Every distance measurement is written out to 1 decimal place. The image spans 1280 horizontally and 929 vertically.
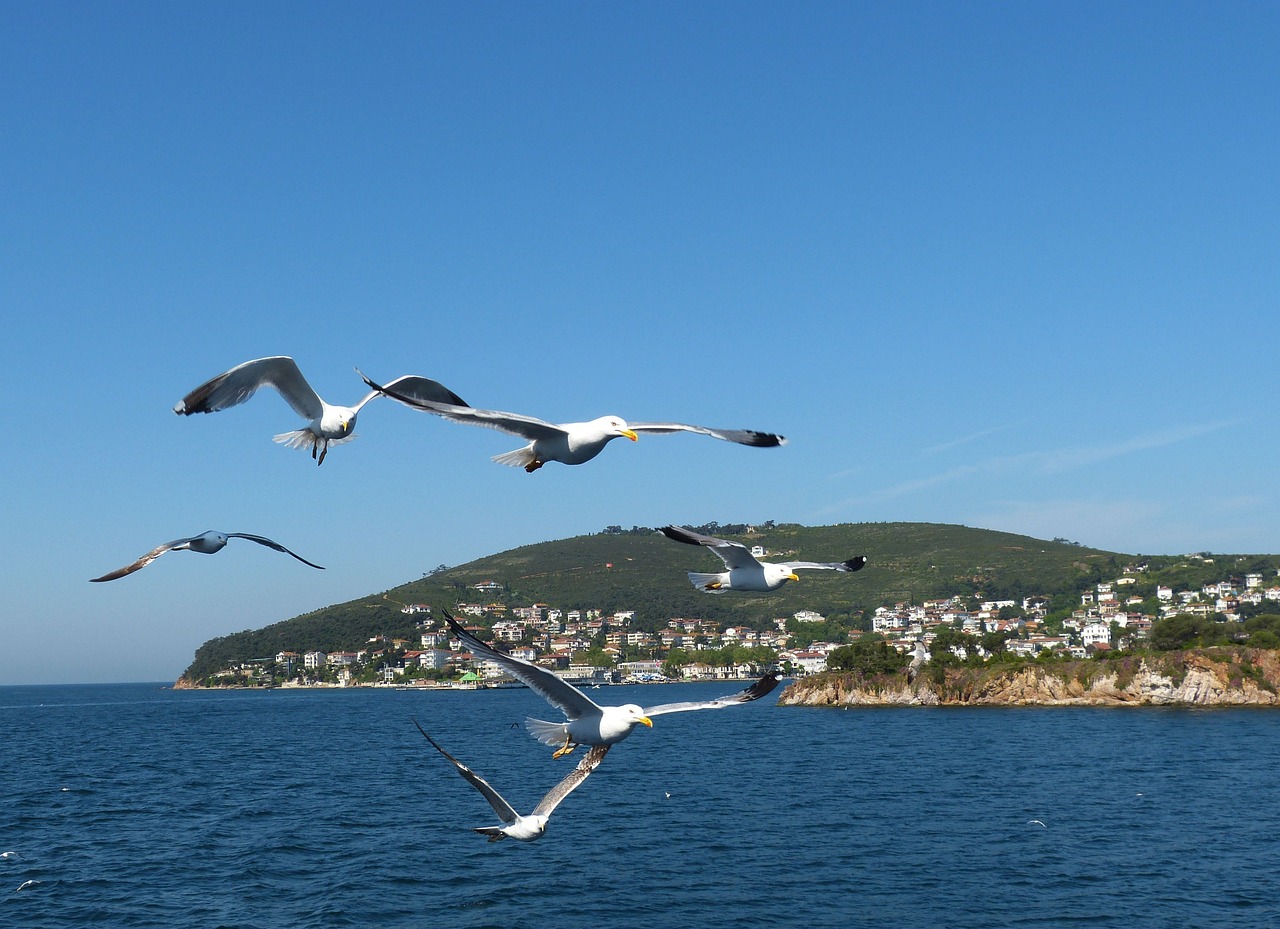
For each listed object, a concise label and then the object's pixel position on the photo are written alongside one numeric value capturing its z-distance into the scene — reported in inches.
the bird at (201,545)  413.4
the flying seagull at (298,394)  433.1
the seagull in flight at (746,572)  492.1
